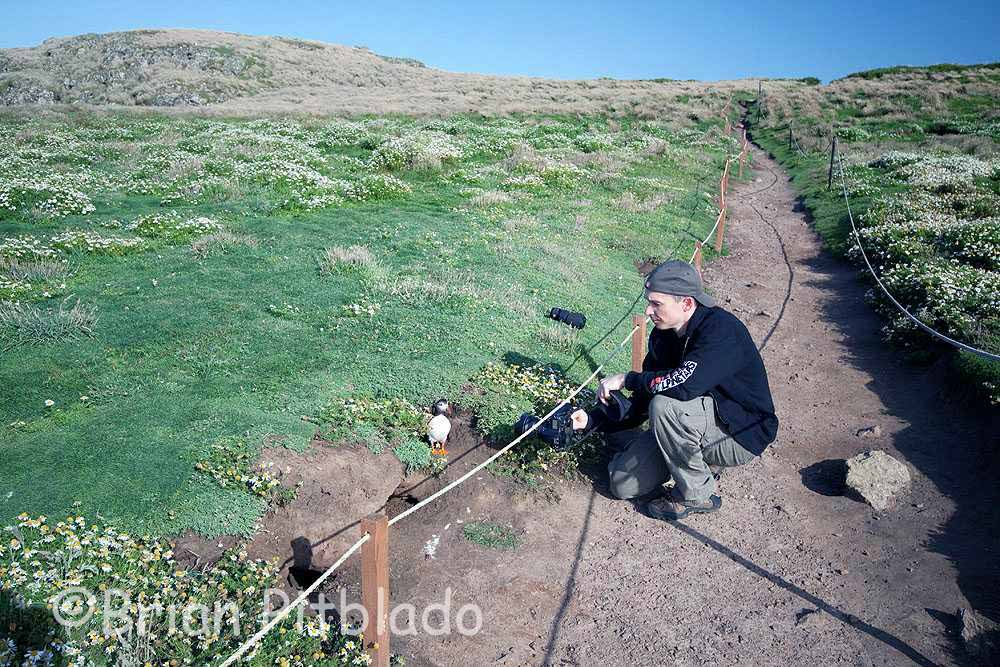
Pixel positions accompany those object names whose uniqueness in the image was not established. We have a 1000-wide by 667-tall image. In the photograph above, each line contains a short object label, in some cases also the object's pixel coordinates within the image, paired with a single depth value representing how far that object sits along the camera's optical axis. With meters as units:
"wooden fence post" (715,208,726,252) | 14.17
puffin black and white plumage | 6.00
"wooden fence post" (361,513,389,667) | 3.38
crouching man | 5.04
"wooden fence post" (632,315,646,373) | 7.09
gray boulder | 5.77
